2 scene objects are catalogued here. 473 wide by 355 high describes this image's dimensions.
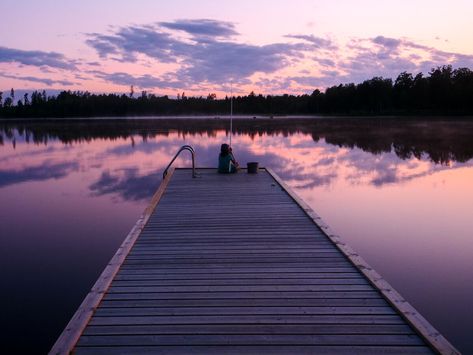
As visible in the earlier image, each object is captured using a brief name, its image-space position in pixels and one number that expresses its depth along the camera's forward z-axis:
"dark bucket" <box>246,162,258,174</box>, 12.03
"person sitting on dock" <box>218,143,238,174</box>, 11.81
